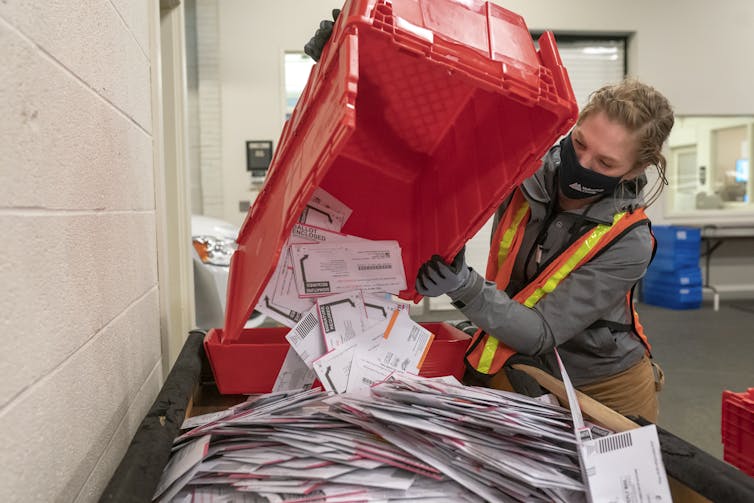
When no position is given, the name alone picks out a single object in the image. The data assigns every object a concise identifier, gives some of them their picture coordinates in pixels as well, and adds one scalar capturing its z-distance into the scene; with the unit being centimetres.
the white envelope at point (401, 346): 113
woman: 122
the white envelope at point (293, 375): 117
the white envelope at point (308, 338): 108
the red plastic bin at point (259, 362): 121
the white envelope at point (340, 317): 112
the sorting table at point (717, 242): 559
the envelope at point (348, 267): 117
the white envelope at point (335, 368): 104
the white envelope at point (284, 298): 114
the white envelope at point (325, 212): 116
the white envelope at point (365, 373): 106
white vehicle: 285
